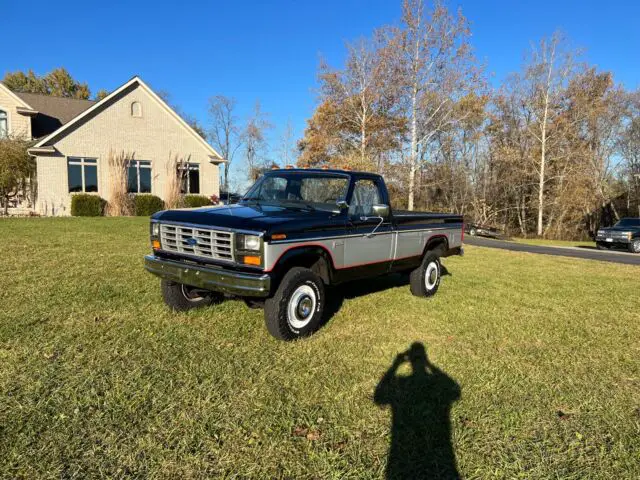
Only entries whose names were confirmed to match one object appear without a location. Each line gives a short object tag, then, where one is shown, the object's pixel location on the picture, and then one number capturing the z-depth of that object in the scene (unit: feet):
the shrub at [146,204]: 73.71
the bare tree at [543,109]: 101.55
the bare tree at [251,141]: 157.33
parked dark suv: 65.98
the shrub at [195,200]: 78.59
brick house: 69.21
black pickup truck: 14.55
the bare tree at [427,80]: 76.69
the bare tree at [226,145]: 165.89
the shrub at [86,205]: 68.23
